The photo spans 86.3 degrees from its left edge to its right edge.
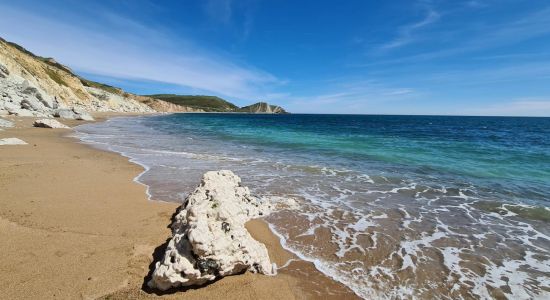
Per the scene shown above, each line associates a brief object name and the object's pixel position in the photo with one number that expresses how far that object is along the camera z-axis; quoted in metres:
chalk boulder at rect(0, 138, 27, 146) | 16.56
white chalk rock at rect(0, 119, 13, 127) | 25.83
